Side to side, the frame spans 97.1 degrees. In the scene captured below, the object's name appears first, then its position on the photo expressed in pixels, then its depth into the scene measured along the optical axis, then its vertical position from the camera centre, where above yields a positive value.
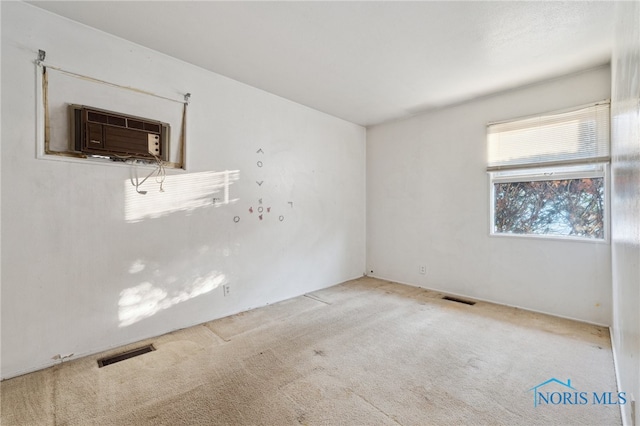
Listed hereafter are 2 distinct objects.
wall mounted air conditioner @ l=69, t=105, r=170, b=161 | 2.22 +0.66
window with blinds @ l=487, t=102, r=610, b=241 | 2.89 +0.45
